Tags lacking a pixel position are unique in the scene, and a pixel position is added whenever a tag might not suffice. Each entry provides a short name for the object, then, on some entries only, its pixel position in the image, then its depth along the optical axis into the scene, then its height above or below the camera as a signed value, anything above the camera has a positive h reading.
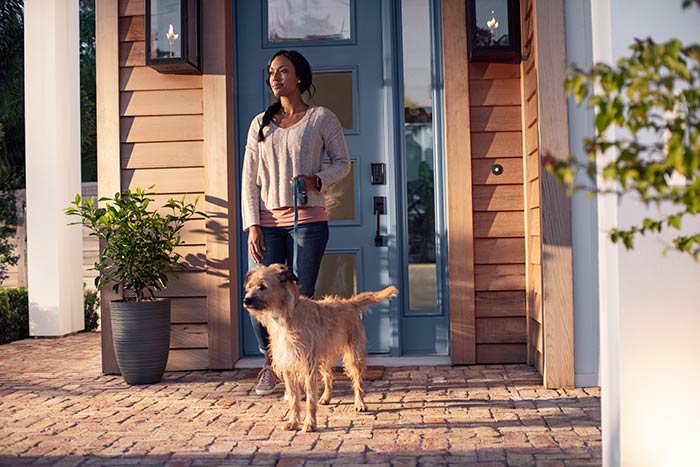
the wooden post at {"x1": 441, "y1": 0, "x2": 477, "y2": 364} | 5.23 +0.35
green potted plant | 4.83 -0.17
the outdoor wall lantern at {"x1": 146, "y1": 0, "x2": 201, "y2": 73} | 5.14 +1.33
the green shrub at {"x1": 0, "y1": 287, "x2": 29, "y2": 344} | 7.64 -0.64
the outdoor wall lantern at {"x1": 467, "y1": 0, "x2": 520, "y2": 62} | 5.05 +1.30
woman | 4.27 +0.37
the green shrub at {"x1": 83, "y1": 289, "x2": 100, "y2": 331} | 8.63 -0.70
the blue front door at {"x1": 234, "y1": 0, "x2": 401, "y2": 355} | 5.50 +0.93
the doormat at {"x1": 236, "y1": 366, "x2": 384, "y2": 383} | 4.91 -0.82
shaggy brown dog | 3.64 -0.42
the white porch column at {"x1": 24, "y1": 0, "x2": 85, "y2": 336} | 7.45 +0.78
